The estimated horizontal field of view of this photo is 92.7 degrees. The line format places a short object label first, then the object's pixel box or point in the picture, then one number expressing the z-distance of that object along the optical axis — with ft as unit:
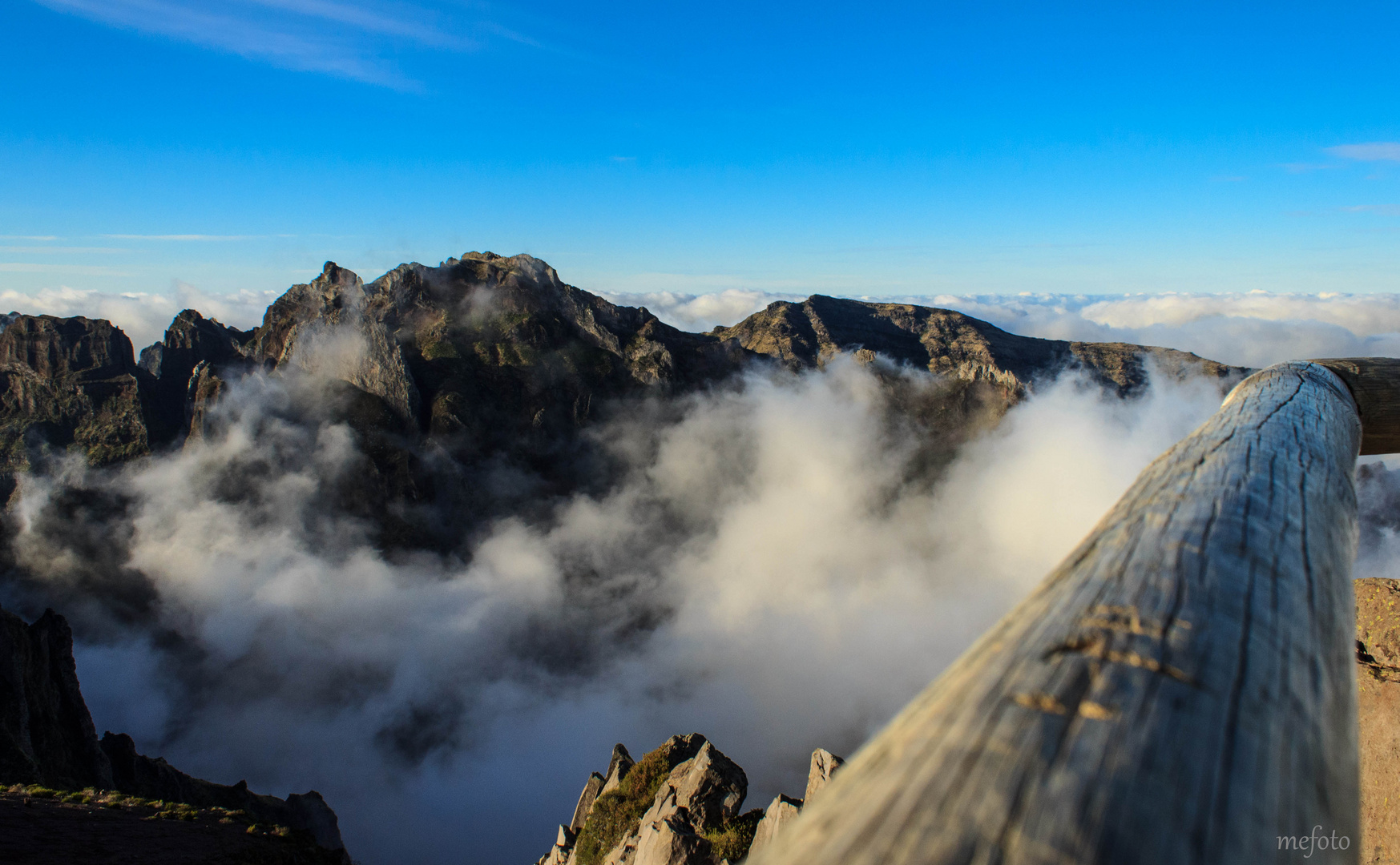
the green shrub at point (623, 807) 127.03
